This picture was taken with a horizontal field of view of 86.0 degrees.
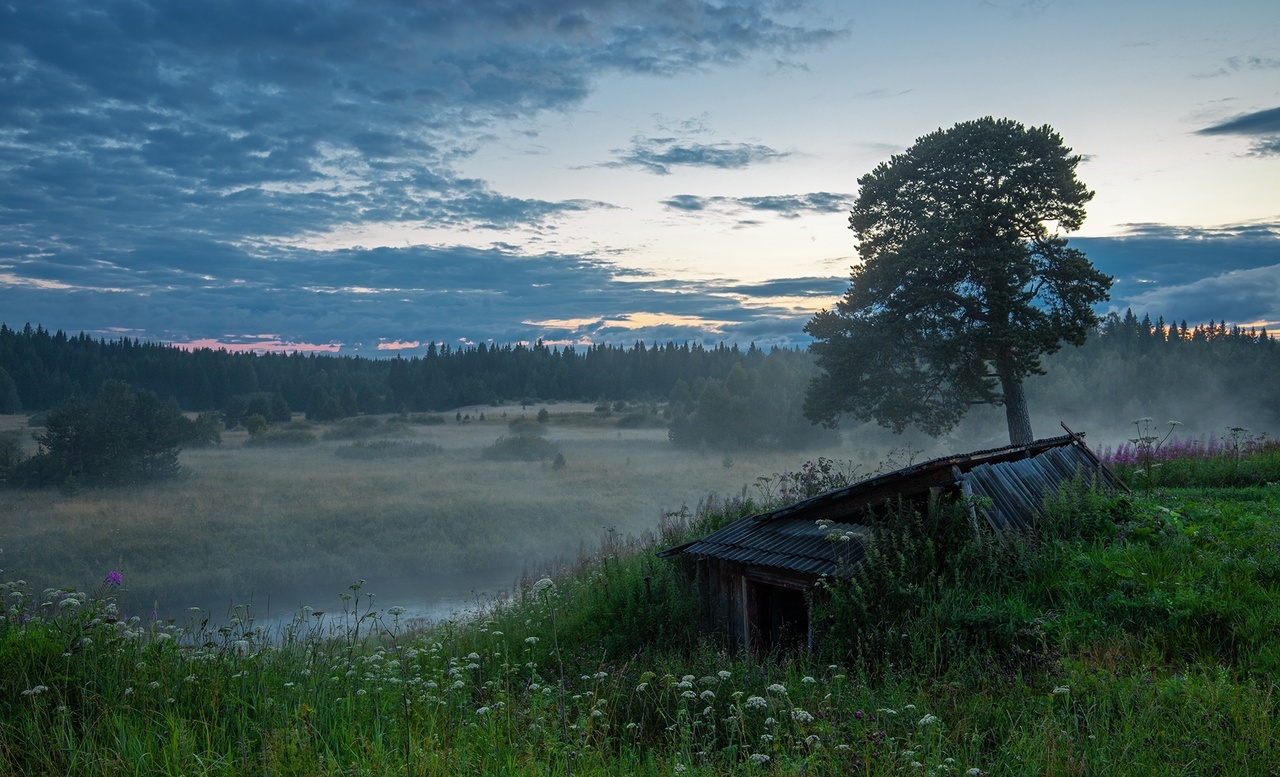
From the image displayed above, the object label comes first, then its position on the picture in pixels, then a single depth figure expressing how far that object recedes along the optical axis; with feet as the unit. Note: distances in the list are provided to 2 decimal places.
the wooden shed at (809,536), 28.58
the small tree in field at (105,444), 106.93
